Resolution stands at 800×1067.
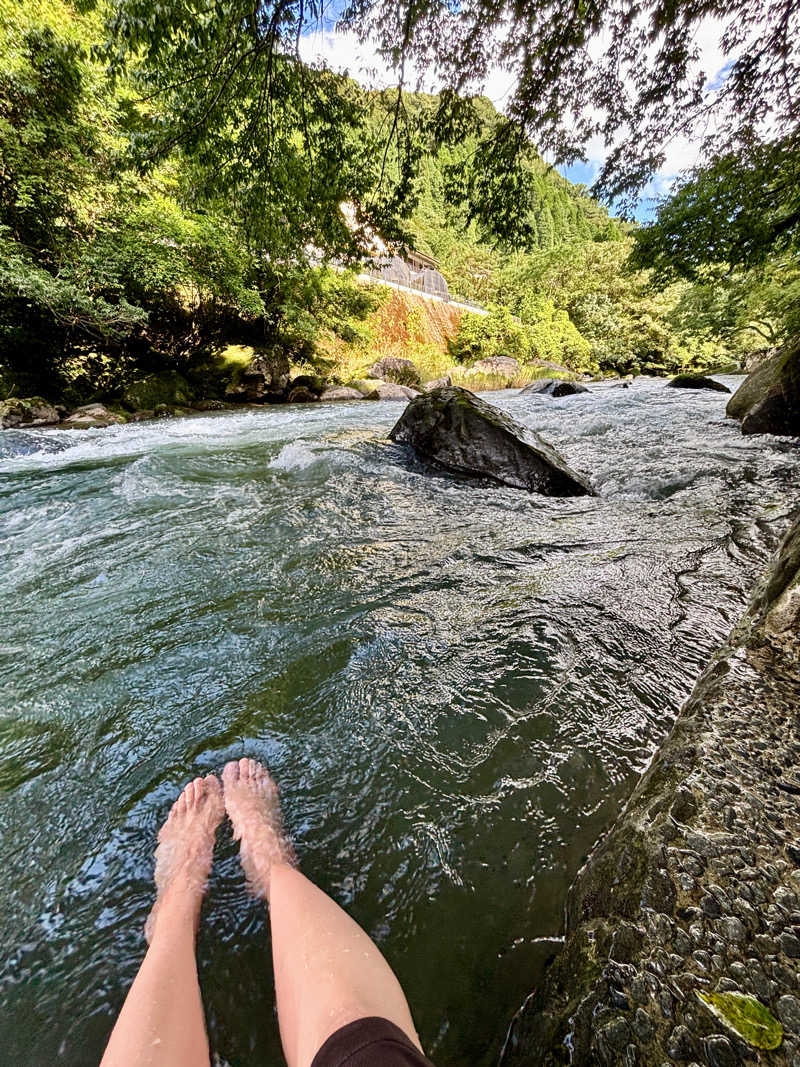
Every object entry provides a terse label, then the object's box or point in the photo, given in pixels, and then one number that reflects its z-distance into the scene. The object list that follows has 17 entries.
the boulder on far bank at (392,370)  16.64
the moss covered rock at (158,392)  9.67
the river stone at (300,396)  12.46
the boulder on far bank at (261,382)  11.94
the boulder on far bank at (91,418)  7.89
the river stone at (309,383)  13.09
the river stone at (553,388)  12.46
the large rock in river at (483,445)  3.82
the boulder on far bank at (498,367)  18.38
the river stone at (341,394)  12.88
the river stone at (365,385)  13.44
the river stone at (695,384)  10.66
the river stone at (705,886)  0.57
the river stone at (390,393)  13.27
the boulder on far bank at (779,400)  4.66
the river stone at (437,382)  16.45
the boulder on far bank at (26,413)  7.45
